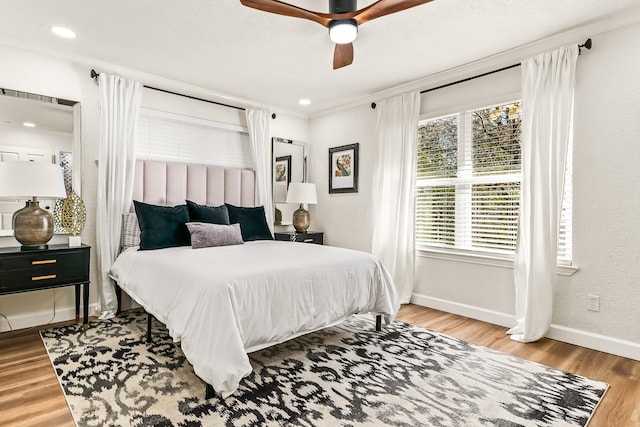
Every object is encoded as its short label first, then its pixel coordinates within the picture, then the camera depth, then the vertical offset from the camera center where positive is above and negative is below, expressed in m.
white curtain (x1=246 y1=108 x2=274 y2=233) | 4.62 +0.74
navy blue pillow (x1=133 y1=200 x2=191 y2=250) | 3.23 -0.18
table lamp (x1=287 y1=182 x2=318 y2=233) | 4.66 +0.15
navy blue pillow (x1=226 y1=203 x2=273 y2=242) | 3.88 -0.15
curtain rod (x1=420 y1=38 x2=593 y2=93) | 2.77 +1.37
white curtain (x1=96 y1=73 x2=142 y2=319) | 3.42 +0.35
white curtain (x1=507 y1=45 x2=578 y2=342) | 2.85 +0.31
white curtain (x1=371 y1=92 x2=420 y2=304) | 3.97 +0.26
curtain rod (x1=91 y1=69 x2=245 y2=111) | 3.43 +1.33
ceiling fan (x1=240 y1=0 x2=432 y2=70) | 2.07 +1.23
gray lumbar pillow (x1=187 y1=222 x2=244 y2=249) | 3.26 -0.26
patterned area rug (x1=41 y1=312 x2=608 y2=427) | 1.83 -1.08
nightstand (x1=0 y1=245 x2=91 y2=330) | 2.72 -0.53
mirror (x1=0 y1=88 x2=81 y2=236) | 3.01 +0.65
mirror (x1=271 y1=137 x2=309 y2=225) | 4.98 +0.56
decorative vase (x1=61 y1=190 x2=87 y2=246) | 3.21 -0.10
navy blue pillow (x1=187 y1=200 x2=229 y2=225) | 3.62 -0.07
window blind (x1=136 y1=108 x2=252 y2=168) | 3.89 +0.82
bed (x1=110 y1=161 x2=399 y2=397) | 1.95 -0.58
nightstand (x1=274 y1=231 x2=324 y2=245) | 4.62 -0.37
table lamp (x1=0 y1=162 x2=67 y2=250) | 2.71 +0.10
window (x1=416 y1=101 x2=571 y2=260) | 3.32 +0.31
